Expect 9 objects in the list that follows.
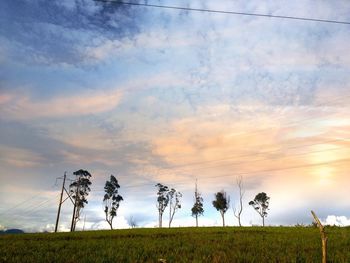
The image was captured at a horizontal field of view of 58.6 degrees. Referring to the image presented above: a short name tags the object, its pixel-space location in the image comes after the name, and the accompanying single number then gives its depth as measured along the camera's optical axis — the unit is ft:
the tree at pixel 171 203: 302.66
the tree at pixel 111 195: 265.28
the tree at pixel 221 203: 265.13
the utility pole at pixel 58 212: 189.25
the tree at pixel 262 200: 290.76
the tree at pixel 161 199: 309.22
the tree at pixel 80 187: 252.11
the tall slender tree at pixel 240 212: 230.27
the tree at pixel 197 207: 289.94
